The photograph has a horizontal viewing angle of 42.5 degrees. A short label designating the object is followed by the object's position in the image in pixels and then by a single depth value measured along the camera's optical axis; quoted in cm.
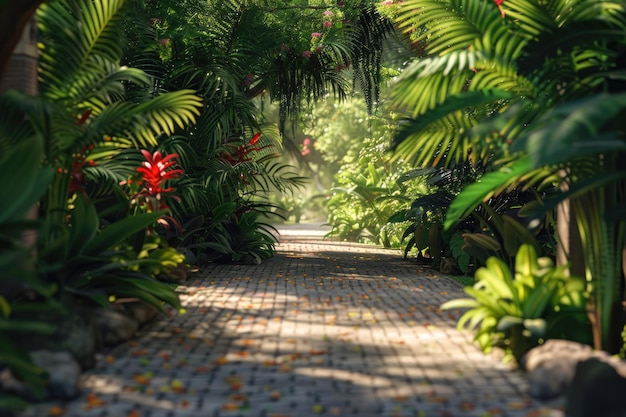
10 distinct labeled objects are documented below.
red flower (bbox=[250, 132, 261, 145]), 1172
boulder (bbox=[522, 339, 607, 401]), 464
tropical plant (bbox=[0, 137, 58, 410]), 421
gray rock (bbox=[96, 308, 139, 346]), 570
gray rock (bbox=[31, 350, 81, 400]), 445
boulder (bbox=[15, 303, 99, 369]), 484
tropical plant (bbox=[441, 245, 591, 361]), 537
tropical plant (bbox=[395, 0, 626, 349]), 527
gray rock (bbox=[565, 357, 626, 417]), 412
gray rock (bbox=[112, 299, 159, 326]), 609
